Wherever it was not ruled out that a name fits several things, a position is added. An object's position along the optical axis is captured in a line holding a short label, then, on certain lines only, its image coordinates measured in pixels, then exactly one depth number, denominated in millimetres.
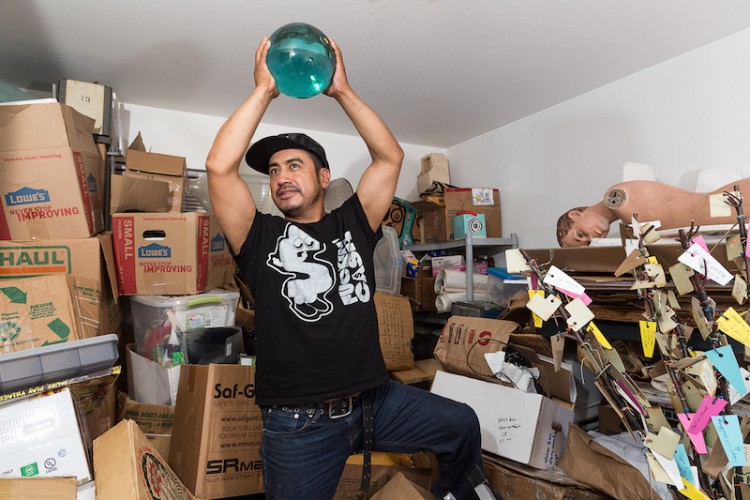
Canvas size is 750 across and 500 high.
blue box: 3068
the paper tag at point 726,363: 651
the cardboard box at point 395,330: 2555
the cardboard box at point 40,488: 871
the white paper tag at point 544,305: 723
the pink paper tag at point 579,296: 734
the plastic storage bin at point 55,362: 984
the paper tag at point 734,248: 681
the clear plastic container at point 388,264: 2980
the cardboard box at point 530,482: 1506
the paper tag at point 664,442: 667
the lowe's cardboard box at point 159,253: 2086
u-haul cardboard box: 1827
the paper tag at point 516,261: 758
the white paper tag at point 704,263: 672
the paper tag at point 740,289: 680
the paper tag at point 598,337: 738
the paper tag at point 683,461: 691
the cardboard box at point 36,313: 1543
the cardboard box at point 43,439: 948
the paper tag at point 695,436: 678
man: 1176
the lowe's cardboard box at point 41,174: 1844
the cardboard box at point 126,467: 960
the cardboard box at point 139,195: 2084
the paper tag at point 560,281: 723
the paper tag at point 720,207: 708
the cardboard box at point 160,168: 2338
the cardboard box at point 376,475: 1658
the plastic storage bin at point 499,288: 2711
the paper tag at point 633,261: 698
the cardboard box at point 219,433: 1545
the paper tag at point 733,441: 642
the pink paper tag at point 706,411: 665
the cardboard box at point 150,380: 1866
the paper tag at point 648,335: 737
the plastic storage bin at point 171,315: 1998
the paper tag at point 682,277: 713
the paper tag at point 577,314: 707
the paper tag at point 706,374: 666
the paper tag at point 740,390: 667
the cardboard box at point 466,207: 3180
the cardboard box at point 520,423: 1631
